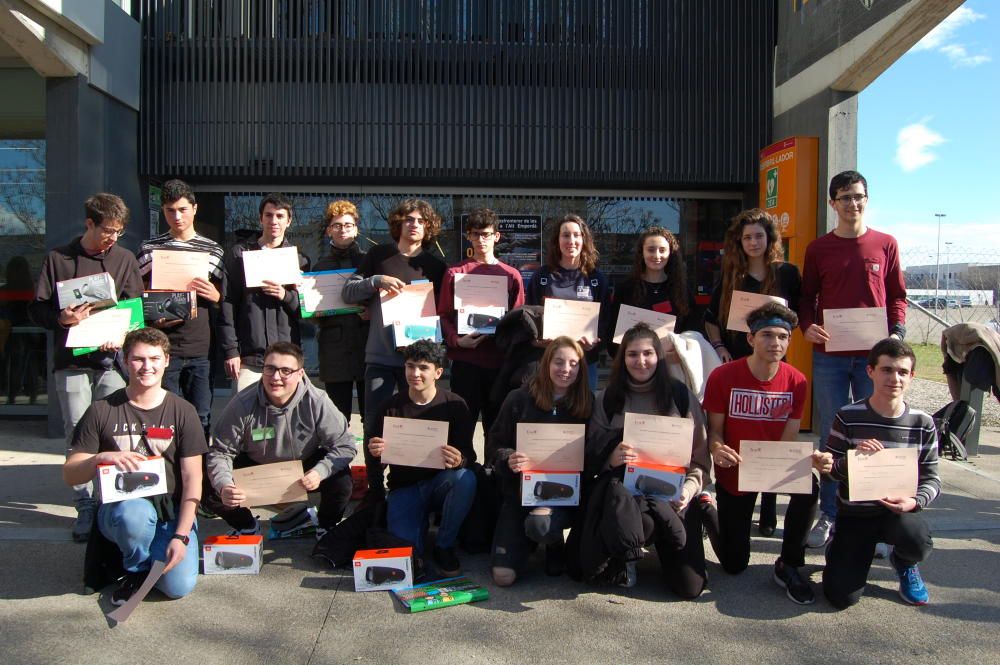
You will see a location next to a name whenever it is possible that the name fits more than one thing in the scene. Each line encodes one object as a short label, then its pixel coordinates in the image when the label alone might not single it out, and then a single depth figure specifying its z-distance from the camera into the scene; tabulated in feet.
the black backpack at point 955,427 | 20.84
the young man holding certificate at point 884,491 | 11.51
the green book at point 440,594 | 11.38
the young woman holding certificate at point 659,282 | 14.93
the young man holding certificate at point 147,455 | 11.50
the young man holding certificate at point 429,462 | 13.04
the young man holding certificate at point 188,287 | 14.85
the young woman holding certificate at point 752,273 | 14.46
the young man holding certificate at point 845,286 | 14.02
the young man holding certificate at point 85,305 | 14.08
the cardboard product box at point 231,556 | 12.58
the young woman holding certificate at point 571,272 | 15.15
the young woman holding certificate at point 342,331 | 16.15
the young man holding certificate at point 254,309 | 15.38
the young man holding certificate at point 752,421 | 12.35
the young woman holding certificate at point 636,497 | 11.61
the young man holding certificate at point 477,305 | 15.26
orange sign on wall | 22.45
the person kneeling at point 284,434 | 13.25
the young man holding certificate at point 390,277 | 15.25
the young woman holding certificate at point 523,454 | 12.34
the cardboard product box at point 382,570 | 11.95
